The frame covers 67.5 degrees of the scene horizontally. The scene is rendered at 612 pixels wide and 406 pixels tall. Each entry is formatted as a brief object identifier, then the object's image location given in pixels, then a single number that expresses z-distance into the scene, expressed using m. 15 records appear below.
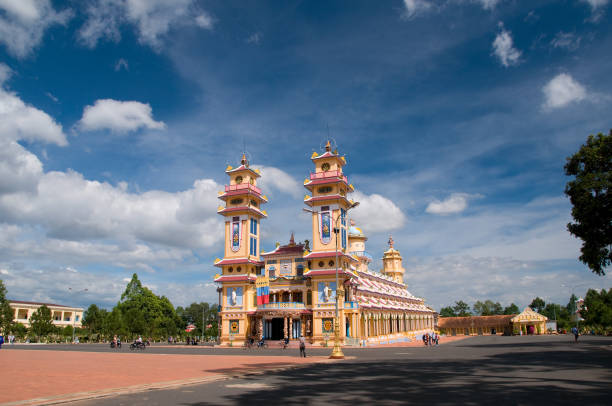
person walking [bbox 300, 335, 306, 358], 31.83
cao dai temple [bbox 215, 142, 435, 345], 55.06
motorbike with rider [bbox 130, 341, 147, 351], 47.12
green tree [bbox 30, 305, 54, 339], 75.50
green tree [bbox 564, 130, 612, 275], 36.09
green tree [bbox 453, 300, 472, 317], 155.62
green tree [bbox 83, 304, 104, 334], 80.81
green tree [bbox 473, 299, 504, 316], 157.60
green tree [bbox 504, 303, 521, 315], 173.75
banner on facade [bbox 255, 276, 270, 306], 58.97
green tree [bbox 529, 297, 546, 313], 166.00
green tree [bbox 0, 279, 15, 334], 68.74
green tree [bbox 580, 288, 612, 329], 73.25
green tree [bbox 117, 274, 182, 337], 80.56
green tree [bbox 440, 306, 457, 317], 162.24
